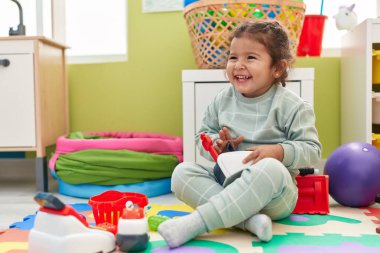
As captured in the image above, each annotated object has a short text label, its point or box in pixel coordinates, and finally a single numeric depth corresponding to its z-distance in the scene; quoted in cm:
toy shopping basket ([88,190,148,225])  109
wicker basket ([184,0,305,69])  157
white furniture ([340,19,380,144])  164
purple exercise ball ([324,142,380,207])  130
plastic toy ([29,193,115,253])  84
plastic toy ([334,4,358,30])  196
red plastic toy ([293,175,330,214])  127
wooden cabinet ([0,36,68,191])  173
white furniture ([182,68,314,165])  161
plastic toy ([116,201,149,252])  90
